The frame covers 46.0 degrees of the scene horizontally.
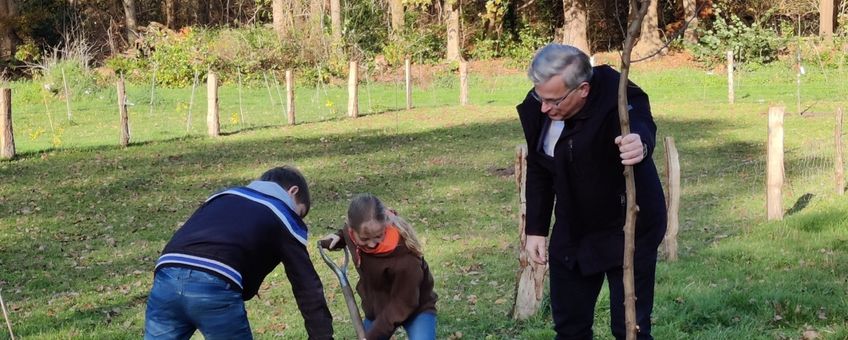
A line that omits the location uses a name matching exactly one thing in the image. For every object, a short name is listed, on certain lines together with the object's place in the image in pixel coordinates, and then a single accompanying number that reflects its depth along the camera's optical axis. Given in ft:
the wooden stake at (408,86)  90.23
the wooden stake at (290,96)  80.12
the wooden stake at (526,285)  23.58
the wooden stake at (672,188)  29.22
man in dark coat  13.01
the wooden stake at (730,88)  84.89
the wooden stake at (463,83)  93.81
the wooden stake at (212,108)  73.31
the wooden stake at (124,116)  67.41
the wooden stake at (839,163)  36.68
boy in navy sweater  13.65
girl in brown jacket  16.38
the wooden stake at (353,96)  85.20
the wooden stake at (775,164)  34.35
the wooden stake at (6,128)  60.23
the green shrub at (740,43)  111.96
